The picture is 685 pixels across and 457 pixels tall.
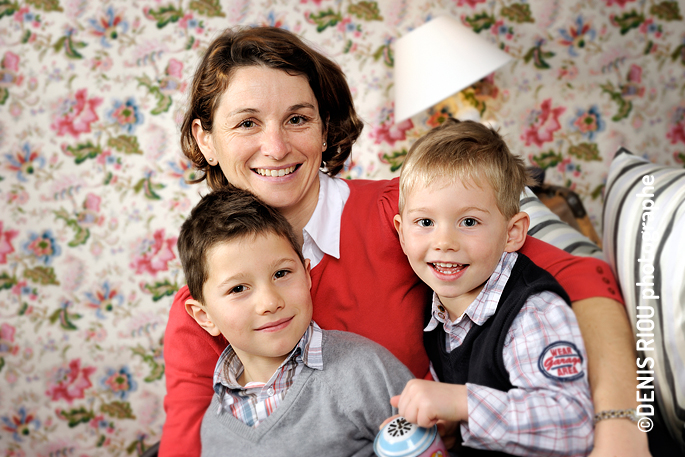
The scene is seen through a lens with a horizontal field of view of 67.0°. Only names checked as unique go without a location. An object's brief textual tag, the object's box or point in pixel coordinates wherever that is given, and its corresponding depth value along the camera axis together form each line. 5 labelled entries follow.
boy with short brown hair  1.01
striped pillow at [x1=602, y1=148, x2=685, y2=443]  0.94
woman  1.13
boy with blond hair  0.81
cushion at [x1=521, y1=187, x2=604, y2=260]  1.20
